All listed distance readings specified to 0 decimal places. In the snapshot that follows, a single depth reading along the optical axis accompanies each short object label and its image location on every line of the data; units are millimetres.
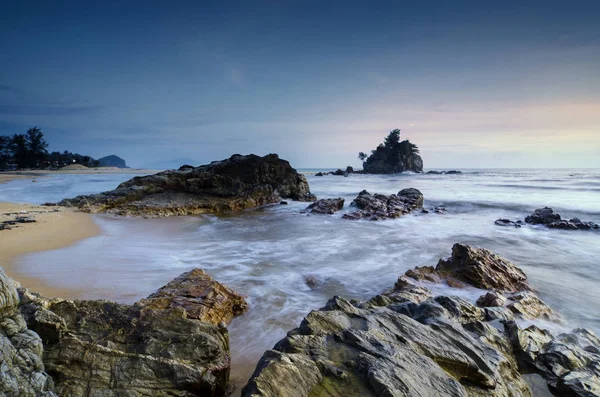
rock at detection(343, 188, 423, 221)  15500
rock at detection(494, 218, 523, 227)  14439
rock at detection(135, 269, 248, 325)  4387
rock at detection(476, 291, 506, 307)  5473
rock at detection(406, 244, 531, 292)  6660
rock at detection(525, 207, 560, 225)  14320
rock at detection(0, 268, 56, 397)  2188
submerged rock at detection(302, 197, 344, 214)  16812
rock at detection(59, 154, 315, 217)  15234
